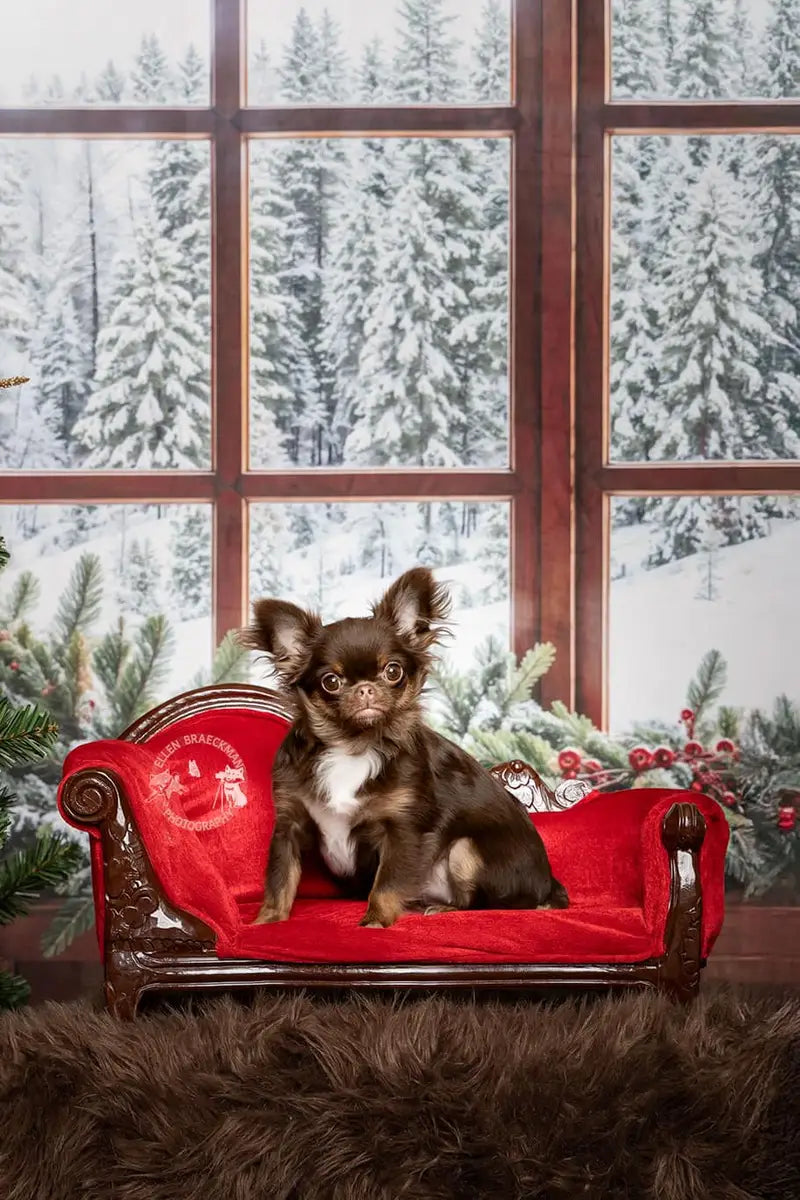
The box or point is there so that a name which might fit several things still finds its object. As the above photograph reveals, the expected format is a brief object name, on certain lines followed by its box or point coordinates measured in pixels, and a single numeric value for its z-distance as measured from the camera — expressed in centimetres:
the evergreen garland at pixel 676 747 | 432
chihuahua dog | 291
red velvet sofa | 275
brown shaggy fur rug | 215
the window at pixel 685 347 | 439
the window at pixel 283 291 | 440
